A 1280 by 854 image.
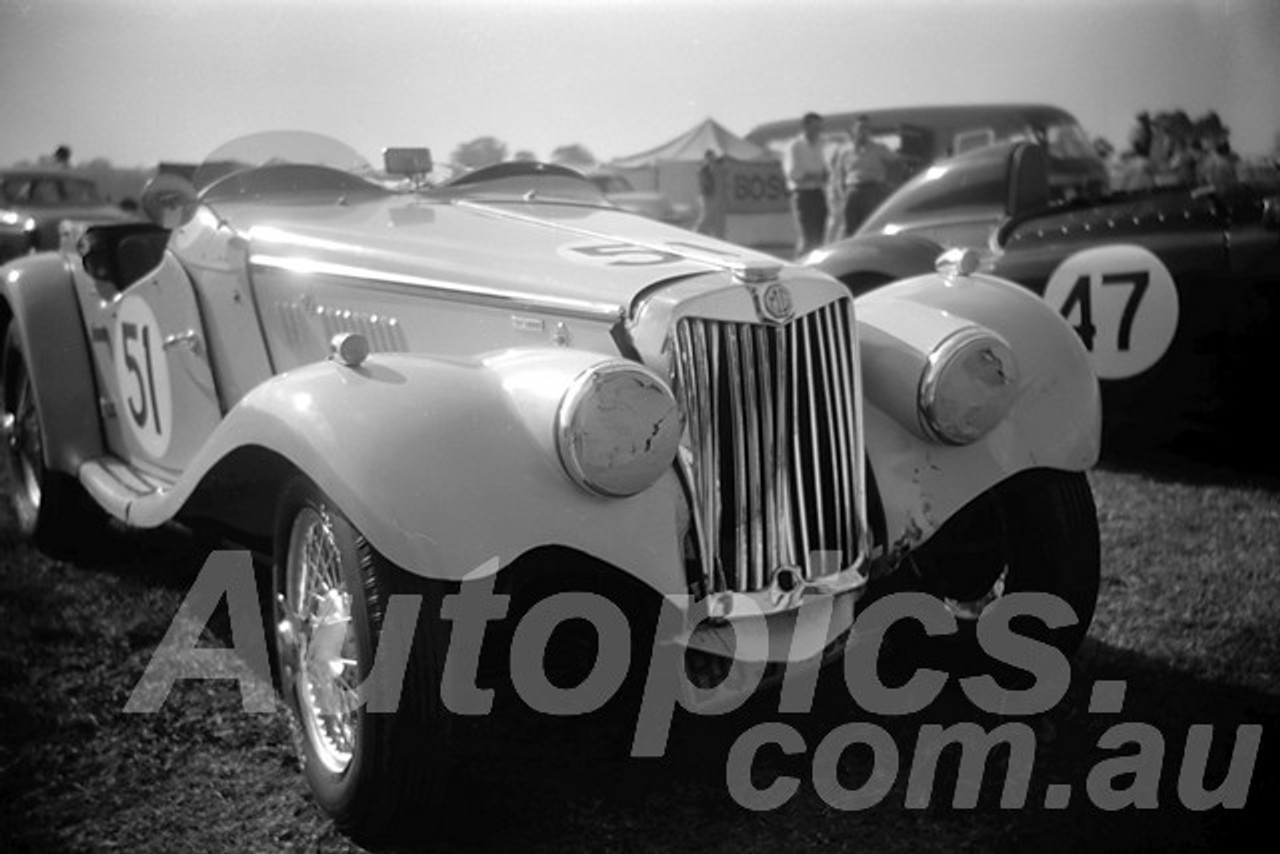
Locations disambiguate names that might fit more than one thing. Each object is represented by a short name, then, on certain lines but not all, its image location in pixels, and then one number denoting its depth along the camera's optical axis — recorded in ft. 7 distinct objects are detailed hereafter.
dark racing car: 16.76
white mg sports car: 7.50
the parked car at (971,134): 44.11
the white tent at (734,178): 56.34
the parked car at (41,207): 44.88
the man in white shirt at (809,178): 38.45
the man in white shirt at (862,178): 35.42
